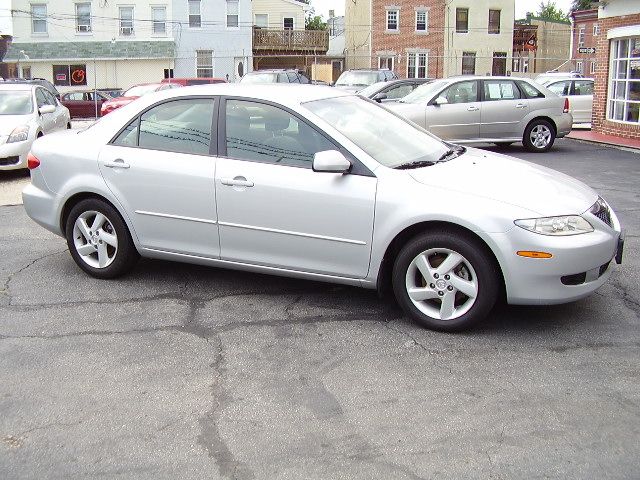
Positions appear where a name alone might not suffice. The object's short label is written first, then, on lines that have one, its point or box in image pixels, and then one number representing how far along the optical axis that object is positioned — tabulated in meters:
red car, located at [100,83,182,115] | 23.89
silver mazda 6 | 4.76
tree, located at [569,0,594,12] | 67.14
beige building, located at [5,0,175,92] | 42.91
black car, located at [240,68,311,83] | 25.47
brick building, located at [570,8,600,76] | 51.75
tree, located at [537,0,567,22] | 104.62
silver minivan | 14.87
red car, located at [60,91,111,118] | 30.36
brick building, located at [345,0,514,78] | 47.78
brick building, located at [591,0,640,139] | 16.45
